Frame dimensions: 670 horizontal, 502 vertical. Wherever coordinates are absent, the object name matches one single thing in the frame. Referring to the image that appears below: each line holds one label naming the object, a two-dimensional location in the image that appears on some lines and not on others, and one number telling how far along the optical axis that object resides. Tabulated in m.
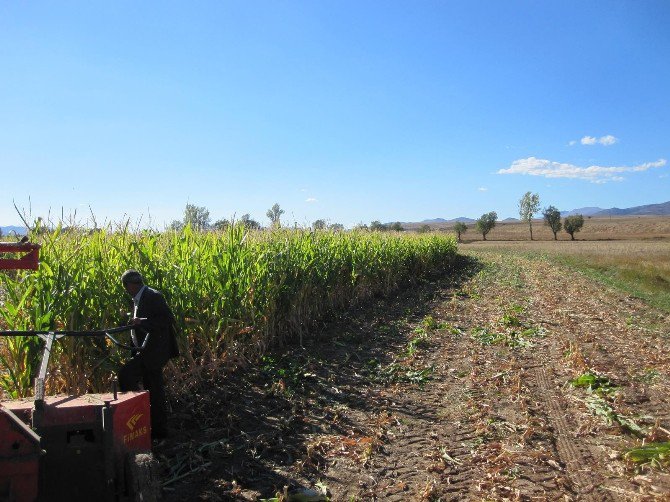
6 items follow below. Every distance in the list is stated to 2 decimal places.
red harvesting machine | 2.87
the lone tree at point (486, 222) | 104.12
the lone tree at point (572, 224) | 93.81
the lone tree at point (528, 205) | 114.91
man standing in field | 4.93
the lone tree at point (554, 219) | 96.44
